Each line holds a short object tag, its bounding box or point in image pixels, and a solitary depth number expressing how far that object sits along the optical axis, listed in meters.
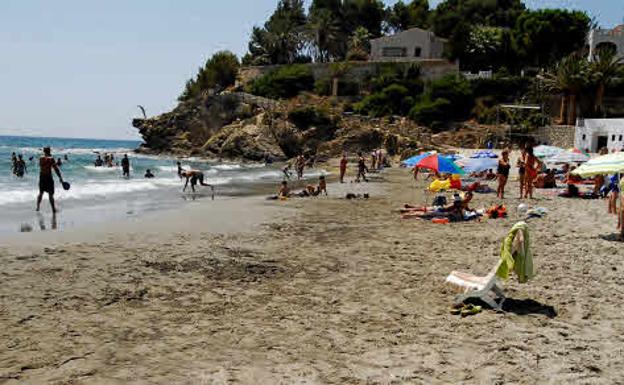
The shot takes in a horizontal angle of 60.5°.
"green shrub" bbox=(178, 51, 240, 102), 70.62
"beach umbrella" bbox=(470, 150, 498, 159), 23.96
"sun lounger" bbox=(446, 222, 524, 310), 6.18
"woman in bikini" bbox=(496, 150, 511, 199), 18.00
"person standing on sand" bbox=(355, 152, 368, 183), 27.44
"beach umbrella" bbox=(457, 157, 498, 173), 19.03
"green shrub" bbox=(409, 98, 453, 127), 48.72
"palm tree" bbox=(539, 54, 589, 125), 42.78
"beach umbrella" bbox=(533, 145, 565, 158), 23.67
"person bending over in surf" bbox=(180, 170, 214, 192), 22.16
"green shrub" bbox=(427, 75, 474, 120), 49.78
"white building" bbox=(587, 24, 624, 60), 51.91
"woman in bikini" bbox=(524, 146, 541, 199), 17.08
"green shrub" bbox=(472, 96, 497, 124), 47.16
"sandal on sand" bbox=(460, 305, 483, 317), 6.04
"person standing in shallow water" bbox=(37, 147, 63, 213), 13.32
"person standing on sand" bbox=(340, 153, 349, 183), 27.11
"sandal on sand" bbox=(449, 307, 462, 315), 6.09
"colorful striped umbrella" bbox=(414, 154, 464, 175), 15.18
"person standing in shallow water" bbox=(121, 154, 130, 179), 30.99
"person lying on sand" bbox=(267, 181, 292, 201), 19.16
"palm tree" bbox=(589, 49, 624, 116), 43.25
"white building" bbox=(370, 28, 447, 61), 61.12
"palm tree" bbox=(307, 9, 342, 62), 71.75
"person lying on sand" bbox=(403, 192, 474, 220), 13.41
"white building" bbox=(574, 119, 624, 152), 35.44
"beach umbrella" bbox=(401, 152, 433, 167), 16.78
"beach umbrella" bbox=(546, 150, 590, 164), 21.59
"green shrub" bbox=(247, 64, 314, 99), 59.34
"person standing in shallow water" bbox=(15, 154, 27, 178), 27.77
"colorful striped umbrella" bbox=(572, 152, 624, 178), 9.55
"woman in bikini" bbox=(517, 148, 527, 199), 17.58
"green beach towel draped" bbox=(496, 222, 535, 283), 6.20
